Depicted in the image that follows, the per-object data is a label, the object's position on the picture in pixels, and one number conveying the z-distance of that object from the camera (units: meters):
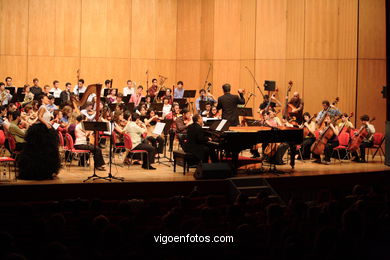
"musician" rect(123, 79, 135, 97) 15.76
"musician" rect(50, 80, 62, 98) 15.19
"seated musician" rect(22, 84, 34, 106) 13.76
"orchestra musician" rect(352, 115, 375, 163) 12.26
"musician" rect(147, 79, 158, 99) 15.93
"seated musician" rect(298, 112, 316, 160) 12.11
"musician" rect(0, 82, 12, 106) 13.45
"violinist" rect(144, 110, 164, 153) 11.71
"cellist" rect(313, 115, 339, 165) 11.90
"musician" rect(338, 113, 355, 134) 12.15
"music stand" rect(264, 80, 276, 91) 15.04
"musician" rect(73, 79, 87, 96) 15.31
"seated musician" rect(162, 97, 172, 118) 13.32
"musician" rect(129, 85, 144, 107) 14.84
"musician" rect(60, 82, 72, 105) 14.44
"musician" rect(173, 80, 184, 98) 15.77
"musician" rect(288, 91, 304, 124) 14.56
